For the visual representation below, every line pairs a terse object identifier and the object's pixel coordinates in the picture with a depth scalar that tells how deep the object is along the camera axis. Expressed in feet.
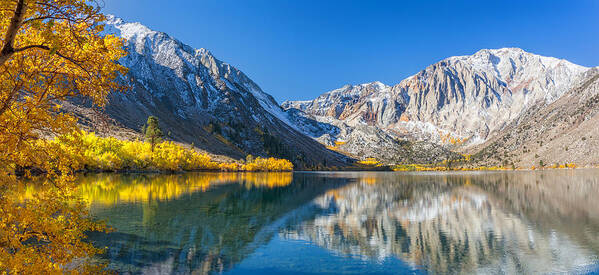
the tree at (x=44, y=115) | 35.47
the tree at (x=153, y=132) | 415.15
